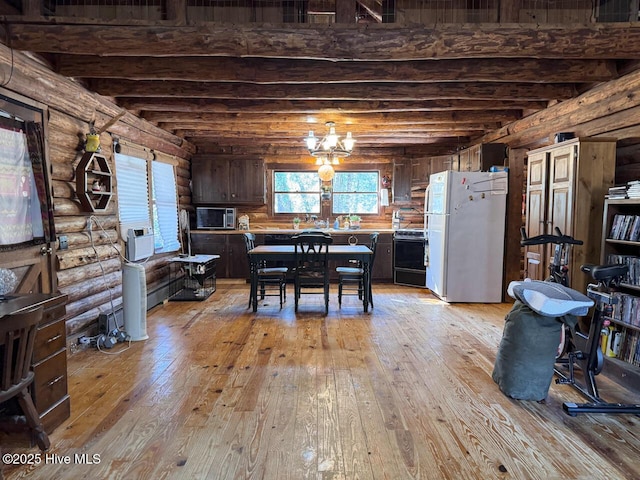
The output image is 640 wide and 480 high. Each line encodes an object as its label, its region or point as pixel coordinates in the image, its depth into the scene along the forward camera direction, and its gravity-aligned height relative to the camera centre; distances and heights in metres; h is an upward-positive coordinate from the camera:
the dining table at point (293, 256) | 4.62 -0.59
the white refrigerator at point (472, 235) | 5.23 -0.39
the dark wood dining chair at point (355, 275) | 4.87 -0.88
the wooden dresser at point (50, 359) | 2.11 -0.87
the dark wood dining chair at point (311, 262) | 4.45 -0.68
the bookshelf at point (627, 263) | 2.83 -0.45
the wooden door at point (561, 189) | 3.53 +0.17
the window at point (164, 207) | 5.44 -0.02
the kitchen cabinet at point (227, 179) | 6.95 +0.48
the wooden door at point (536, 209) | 4.03 -0.03
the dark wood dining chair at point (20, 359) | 1.77 -0.73
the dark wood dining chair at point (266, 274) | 4.79 -0.85
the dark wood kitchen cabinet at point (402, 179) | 7.05 +0.49
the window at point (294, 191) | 7.37 +0.29
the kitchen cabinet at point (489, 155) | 5.49 +0.73
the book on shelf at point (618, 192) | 2.98 +0.12
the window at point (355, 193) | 7.39 +0.25
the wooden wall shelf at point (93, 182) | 3.53 +0.23
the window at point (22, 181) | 2.70 +0.18
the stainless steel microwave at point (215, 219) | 6.89 -0.23
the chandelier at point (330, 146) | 4.54 +0.73
